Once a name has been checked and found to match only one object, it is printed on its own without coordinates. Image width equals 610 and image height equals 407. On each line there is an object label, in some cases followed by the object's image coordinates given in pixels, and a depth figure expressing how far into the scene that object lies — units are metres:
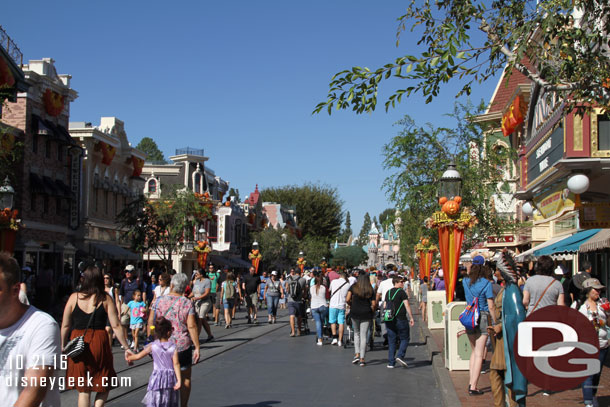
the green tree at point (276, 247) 65.26
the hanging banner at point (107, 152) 39.81
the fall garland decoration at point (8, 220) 19.09
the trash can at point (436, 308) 19.33
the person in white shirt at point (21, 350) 3.78
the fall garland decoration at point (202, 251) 34.78
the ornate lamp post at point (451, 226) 14.16
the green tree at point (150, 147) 92.69
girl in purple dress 6.89
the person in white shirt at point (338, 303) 15.93
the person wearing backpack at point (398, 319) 12.60
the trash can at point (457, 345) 11.19
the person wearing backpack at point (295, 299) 18.38
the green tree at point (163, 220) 33.66
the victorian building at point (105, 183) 38.22
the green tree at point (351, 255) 125.25
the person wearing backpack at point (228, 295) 20.97
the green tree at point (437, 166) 23.45
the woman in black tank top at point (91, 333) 6.86
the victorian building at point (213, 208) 54.46
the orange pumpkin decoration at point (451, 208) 14.20
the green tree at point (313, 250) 71.75
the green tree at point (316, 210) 88.38
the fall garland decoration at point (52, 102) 33.75
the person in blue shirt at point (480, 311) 9.13
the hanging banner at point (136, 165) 44.91
